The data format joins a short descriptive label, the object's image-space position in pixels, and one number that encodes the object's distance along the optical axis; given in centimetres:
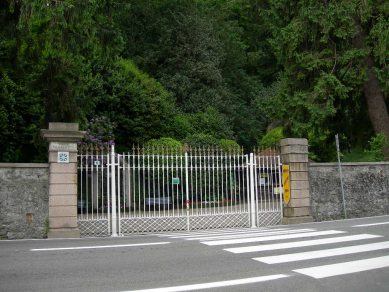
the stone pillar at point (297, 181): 1511
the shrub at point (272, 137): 3086
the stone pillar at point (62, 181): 1237
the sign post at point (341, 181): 1622
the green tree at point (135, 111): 2667
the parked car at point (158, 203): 1381
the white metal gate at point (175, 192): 1313
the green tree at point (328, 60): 2131
